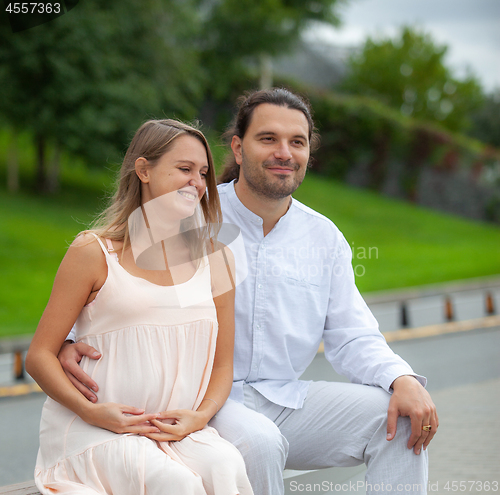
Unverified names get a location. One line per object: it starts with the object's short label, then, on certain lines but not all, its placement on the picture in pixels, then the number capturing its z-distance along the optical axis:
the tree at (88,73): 15.63
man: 2.36
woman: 2.05
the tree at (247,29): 25.56
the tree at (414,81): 41.28
